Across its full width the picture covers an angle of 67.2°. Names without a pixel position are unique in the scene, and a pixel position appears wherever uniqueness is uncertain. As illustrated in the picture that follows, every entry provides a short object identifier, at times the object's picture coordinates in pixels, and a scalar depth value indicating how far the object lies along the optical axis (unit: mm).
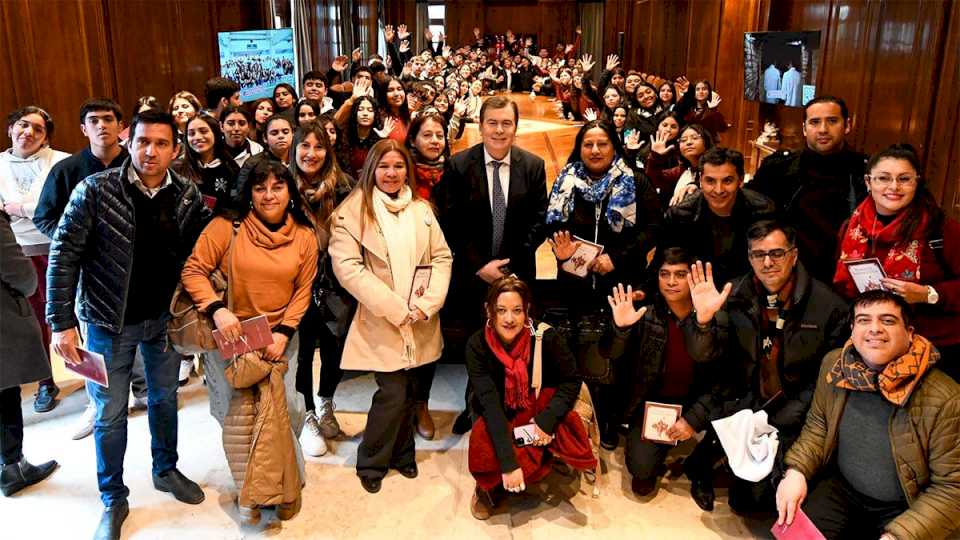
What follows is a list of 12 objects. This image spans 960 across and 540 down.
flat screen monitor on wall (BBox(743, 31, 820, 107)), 7629
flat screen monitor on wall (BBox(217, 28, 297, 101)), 8078
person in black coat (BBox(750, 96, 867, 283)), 3508
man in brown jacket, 2488
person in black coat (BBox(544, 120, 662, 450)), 3557
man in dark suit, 3756
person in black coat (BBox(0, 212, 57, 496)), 3086
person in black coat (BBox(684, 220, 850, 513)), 3012
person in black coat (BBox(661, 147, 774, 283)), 3375
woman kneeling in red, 3178
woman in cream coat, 3352
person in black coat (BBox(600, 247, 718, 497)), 3305
